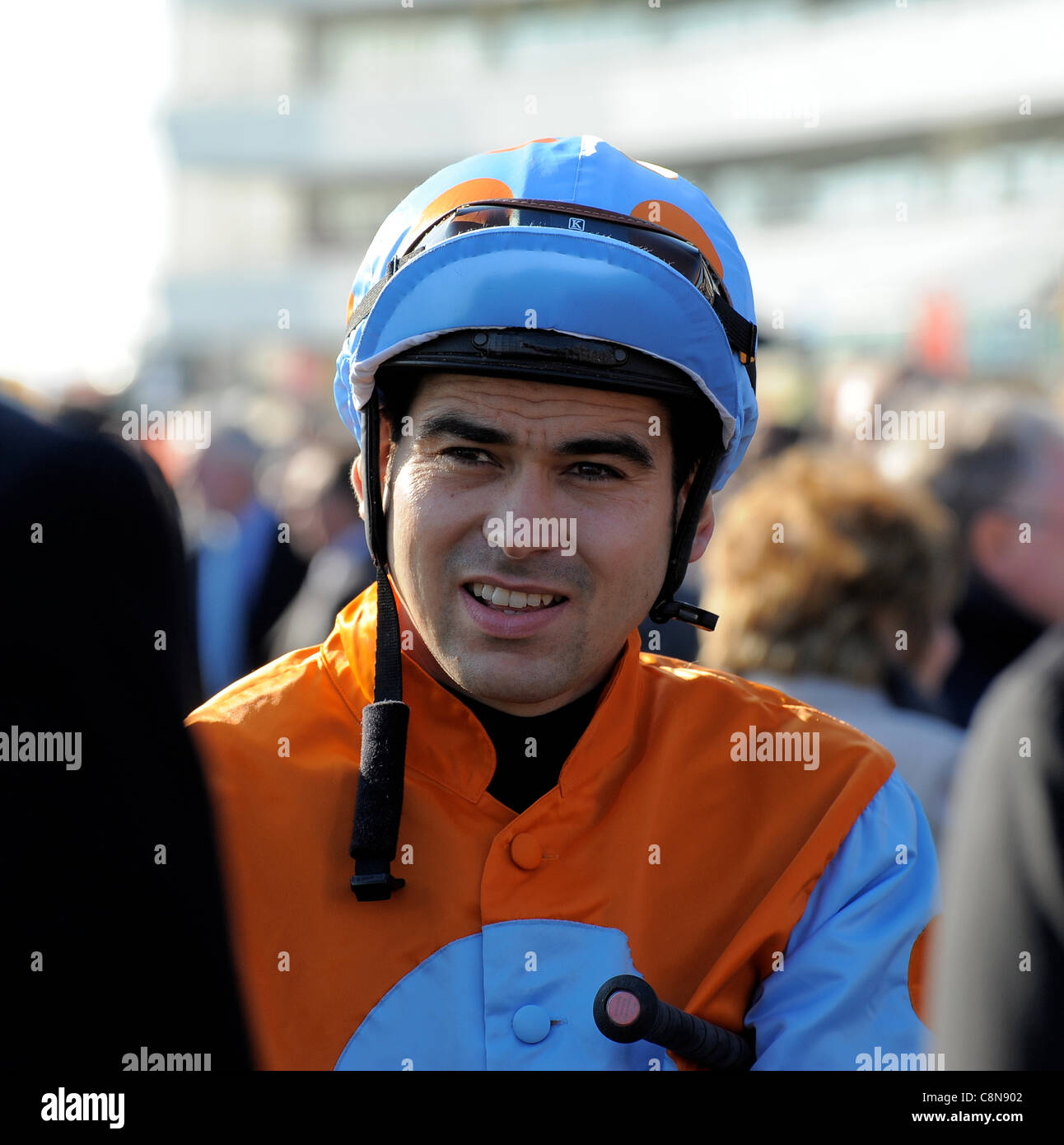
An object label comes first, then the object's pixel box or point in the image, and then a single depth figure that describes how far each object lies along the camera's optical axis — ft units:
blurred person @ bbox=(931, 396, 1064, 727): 12.35
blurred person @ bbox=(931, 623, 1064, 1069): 3.82
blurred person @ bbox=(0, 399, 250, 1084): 3.20
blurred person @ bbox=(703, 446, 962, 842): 10.00
